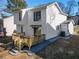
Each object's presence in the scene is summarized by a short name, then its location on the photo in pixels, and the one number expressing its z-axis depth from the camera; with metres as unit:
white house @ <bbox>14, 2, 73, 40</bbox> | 9.83
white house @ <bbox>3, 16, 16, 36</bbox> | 15.06
